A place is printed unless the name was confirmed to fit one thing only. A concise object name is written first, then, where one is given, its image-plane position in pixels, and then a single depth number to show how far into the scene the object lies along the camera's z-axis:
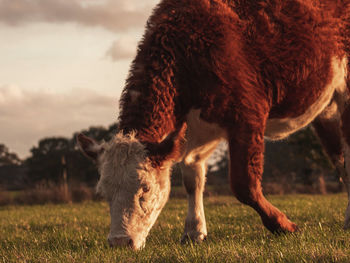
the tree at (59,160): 54.19
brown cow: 4.71
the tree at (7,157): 69.06
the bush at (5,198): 19.72
